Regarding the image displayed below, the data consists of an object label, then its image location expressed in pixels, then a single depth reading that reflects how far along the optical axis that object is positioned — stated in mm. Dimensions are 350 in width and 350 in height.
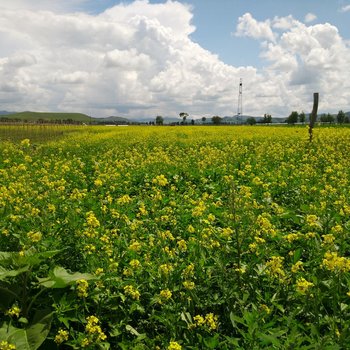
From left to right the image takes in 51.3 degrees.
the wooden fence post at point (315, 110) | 15438
